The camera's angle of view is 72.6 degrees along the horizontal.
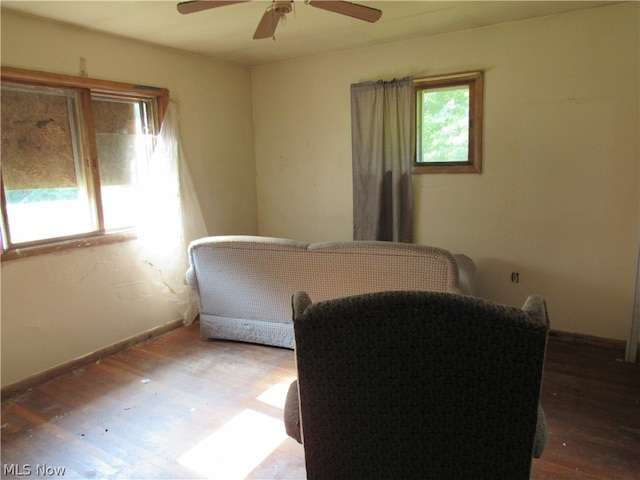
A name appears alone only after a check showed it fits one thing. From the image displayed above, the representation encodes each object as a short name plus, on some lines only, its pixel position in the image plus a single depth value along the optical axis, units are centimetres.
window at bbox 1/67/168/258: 267
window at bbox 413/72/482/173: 339
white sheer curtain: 344
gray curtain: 362
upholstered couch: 259
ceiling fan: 211
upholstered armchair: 99
